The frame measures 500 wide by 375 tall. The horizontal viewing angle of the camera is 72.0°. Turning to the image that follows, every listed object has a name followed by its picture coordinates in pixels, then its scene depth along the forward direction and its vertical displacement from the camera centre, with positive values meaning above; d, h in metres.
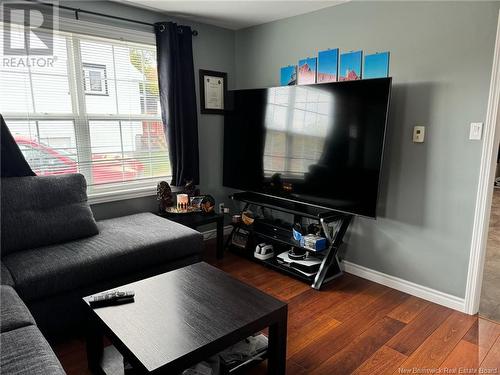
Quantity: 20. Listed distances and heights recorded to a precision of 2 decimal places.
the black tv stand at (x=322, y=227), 2.63 -0.88
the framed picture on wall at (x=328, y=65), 2.77 +0.51
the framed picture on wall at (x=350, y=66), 2.64 +0.48
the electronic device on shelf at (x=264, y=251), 3.04 -1.08
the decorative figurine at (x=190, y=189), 3.27 -0.58
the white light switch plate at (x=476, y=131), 2.11 -0.01
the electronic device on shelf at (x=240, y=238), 3.21 -1.03
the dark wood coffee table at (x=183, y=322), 1.27 -0.80
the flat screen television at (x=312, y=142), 2.36 -0.11
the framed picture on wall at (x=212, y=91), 3.42 +0.36
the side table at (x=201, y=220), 2.90 -0.78
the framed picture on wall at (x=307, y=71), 2.93 +0.49
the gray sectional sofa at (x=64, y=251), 1.83 -0.76
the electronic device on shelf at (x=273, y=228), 2.95 -0.88
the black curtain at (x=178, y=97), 3.00 +0.27
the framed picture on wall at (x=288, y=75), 3.08 +0.47
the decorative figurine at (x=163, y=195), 3.09 -0.60
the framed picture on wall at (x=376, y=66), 2.49 +0.46
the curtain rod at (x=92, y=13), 2.49 +0.87
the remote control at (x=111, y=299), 1.55 -0.78
